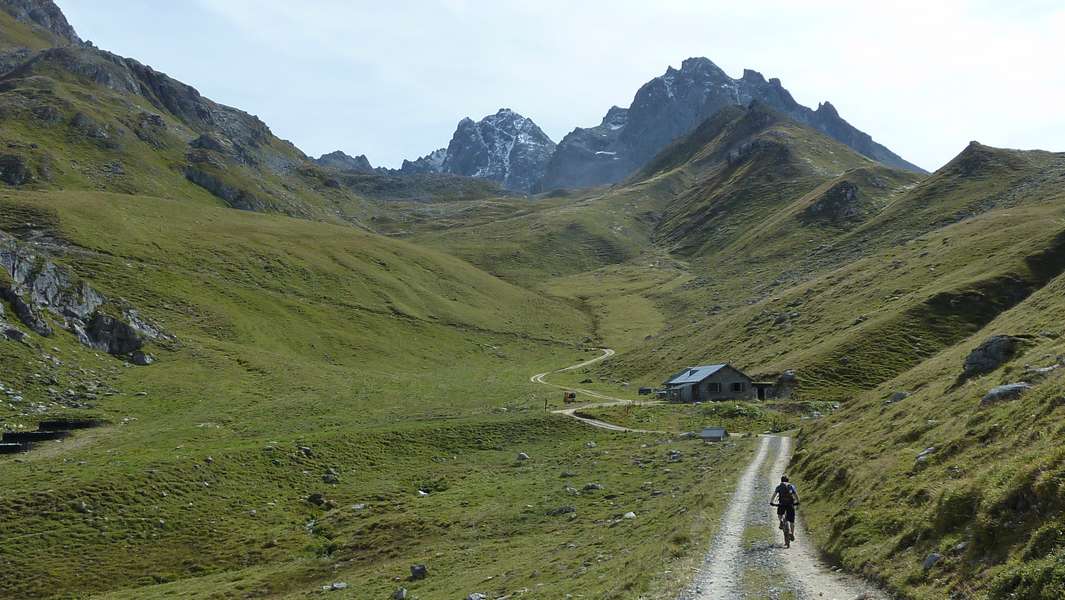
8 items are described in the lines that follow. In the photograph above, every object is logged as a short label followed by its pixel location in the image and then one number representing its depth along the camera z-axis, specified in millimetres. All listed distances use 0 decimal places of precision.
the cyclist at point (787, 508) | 23875
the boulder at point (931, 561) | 16641
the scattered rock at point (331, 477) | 50594
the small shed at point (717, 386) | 91000
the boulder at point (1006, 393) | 27322
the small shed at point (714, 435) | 61000
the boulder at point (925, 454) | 25045
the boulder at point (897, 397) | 48034
